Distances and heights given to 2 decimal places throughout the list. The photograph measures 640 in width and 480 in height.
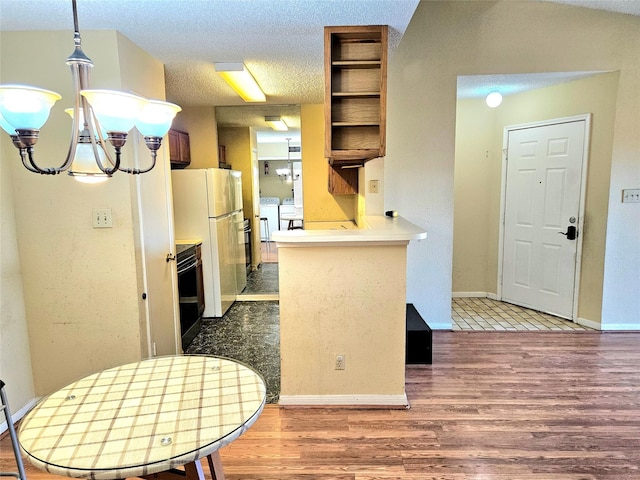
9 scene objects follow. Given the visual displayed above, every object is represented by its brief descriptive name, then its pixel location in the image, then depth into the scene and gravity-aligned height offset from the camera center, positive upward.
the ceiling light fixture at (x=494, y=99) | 3.84 +0.95
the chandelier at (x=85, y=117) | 1.15 +0.27
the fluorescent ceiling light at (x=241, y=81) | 2.91 +1.00
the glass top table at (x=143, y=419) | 1.11 -0.73
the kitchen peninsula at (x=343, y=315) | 2.31 -0.73
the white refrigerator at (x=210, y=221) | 4.00 -0.25
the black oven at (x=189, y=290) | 3.47 -0.89
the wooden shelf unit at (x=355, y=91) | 2.33 +0.65
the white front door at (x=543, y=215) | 3.82 -0.22
